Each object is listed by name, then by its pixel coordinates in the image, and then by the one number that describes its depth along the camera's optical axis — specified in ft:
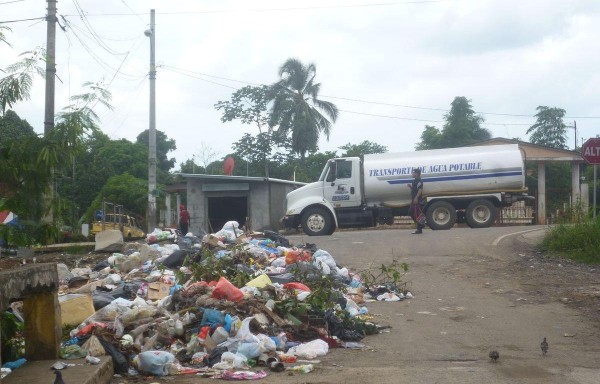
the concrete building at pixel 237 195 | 101.40
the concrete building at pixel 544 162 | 110.52
